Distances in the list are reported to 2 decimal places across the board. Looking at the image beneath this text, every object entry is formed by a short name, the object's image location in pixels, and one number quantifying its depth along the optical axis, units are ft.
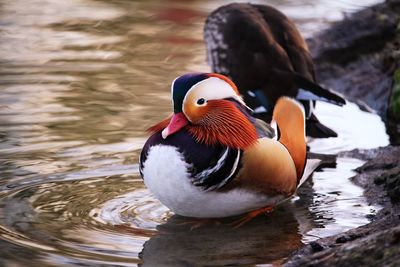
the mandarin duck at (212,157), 31.89
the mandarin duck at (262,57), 43.83
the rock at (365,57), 52.49
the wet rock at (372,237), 24.68
